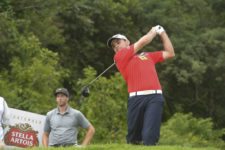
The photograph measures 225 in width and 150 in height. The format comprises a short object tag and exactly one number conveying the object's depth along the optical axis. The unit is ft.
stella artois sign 71.97
